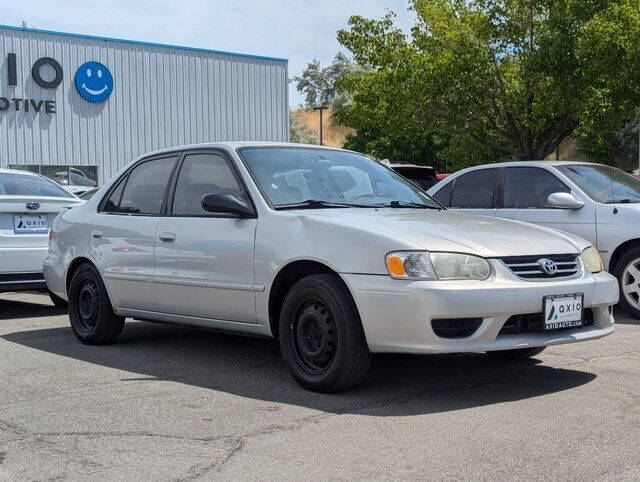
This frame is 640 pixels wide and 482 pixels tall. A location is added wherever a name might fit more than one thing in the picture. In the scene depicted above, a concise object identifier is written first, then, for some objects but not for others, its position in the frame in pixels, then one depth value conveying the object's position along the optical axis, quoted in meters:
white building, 29.20
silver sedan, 5.10
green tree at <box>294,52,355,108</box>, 99.11
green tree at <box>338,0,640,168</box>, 21.50
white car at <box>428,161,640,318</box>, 8.55
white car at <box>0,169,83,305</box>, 8.89
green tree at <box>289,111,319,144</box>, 74.69
